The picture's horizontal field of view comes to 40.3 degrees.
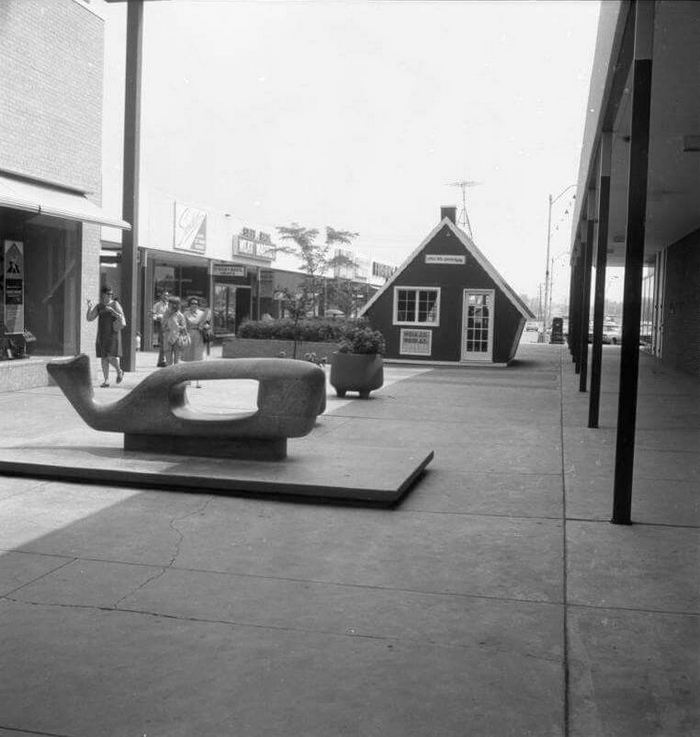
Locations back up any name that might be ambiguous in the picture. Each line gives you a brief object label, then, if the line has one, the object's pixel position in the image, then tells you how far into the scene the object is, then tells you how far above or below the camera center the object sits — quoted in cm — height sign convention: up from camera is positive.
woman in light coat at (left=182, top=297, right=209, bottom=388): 1686 -40
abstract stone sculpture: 800 -90
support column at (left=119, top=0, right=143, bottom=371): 1884 +277
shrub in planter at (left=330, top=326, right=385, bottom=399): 1511 -79
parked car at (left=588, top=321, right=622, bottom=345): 5115 -61
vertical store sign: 2702 +236
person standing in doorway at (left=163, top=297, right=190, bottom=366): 1645 -40
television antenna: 6211 +705
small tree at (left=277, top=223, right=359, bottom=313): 4034 +275
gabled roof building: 2681 +31
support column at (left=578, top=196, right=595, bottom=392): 1600 +59
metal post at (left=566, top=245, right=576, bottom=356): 3145 +90
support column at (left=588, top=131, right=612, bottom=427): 1134 +59
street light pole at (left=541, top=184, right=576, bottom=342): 7248 +398
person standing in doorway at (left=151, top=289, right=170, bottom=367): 1953 -21
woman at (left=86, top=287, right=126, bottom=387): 1559 -34
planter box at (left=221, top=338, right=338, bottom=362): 2516 -96
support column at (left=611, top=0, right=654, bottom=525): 645 +45
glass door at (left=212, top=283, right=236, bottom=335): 3528 +7
